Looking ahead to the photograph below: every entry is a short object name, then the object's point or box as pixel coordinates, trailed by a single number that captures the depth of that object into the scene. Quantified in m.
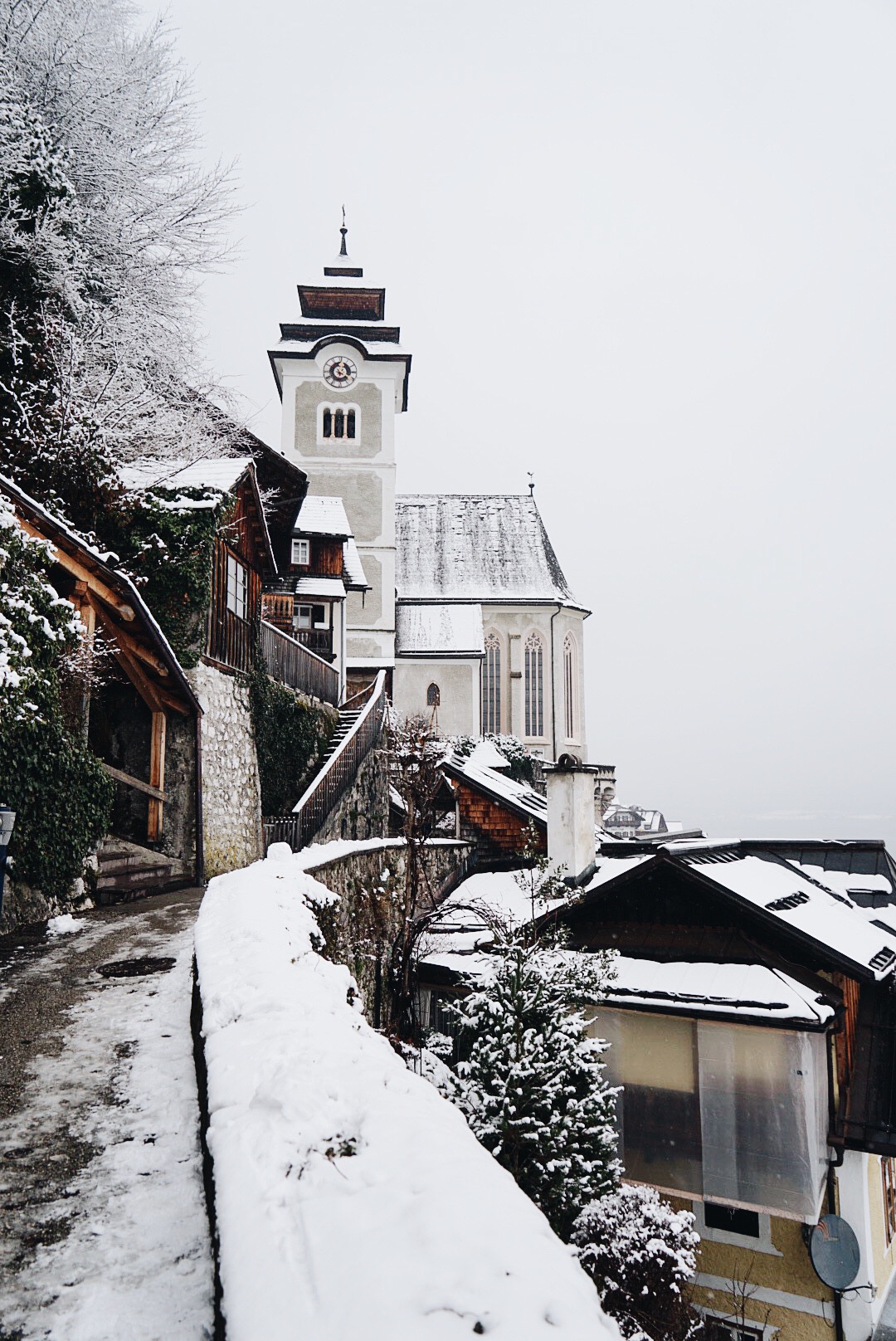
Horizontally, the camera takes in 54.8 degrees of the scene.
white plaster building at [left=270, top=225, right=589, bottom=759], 34.78
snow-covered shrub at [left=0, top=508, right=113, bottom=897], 7.38
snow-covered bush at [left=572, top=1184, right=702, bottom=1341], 6.83
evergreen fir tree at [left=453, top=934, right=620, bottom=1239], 7.09
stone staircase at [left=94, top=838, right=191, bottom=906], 9.15
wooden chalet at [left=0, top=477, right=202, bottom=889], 10.03
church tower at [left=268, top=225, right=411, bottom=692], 36.06
